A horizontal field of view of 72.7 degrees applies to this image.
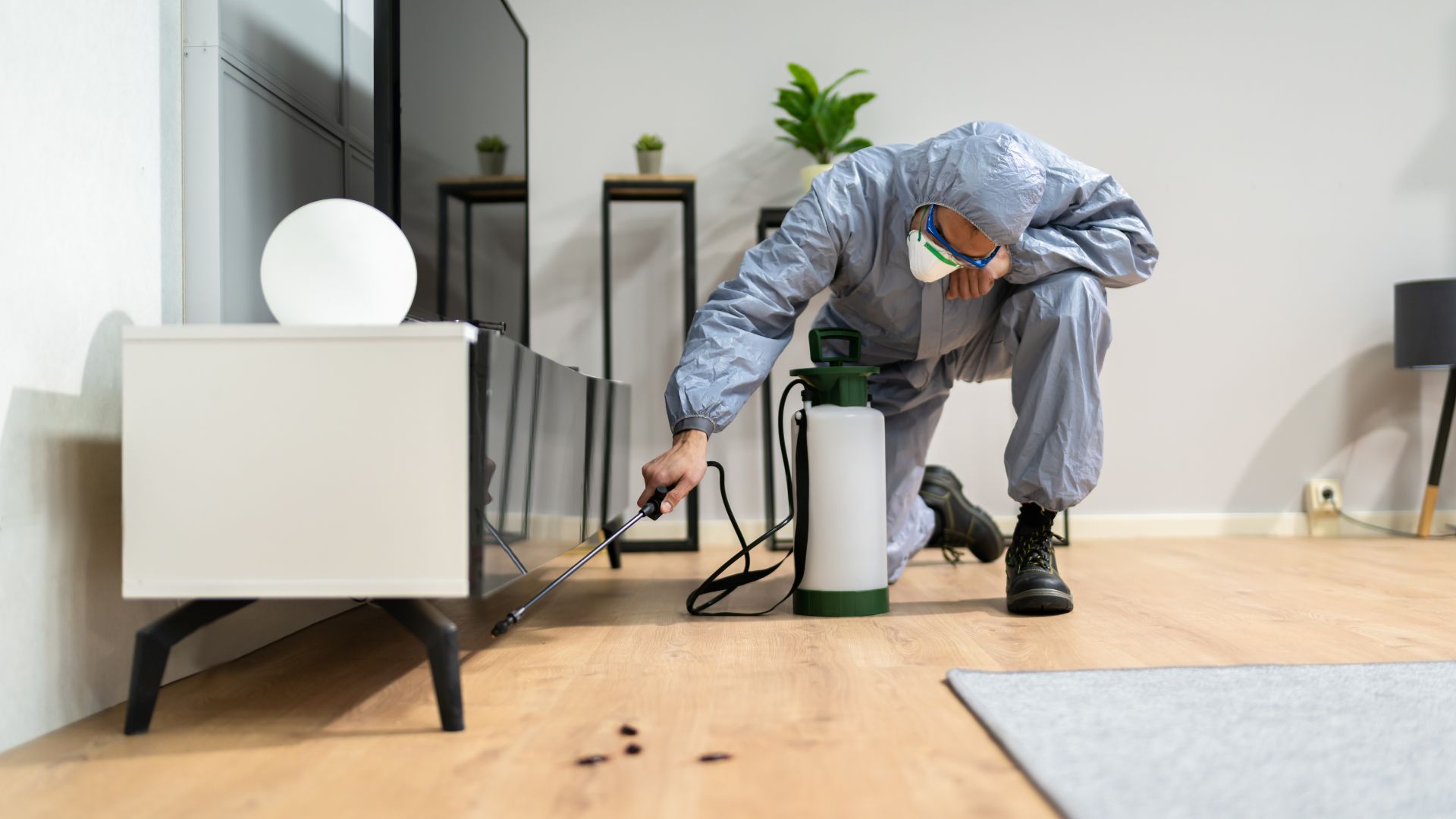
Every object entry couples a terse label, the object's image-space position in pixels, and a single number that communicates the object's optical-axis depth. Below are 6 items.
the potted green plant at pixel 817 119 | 2.61
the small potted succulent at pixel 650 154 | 2.68
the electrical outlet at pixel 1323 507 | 2.91
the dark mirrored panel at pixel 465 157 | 1.48
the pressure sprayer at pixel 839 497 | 1.49
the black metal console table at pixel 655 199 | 2.63
